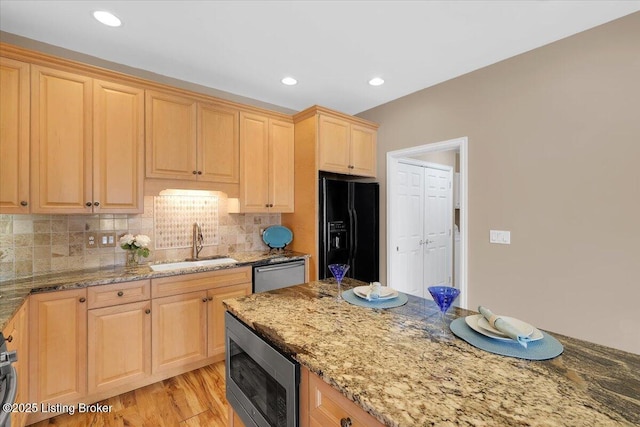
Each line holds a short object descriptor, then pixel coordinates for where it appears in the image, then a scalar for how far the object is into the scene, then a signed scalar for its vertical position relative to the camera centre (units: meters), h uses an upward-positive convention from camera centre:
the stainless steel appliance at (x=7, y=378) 1.00 -0.64
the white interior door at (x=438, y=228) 3.97 -0.23
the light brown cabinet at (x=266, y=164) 2.89 +0.50
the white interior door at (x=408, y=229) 3.42 -0.21
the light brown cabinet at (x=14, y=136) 1.82 +0.48
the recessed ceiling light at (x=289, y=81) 2.73 +1.27
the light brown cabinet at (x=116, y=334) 1.77 -0.88
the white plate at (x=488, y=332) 1.04 -0.45
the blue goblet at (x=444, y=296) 1.13 -0.34
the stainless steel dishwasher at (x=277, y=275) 2.67 -0.62
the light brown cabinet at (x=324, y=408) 0.81 -0.60
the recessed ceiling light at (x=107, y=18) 1.80 +1.25
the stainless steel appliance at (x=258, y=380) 1.03 -0.71
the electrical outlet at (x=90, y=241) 2.31 -0.24
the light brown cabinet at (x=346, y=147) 3.02 +0.73
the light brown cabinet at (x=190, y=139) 2.37 +0.64
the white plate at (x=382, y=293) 1.49 -0.44
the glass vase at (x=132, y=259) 2.44 -0.41
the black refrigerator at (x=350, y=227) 3.00 -0.17
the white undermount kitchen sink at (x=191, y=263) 2.47 -0.48
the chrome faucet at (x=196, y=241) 2.81 -0.30
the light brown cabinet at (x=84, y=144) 1.94 +0.49
